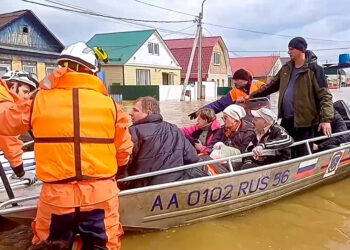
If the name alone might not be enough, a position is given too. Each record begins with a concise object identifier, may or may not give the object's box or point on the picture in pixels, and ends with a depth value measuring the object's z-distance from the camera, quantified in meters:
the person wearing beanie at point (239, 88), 6.31
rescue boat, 3.60
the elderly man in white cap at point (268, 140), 4.52
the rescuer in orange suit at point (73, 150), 2.41
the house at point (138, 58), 30.47
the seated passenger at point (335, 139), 5.48
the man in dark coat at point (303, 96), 4.88
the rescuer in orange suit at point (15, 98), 3.88
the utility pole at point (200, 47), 27.50
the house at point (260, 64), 53.47
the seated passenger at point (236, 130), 5.00
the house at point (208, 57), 39.97
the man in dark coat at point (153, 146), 3.60
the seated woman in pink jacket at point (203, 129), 5.46
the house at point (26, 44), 19.91
